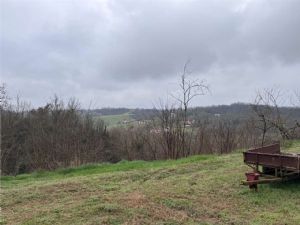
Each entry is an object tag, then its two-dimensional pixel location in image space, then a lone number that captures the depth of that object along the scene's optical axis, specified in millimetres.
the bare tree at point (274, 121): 13630
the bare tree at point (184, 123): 12297
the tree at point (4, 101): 14405
